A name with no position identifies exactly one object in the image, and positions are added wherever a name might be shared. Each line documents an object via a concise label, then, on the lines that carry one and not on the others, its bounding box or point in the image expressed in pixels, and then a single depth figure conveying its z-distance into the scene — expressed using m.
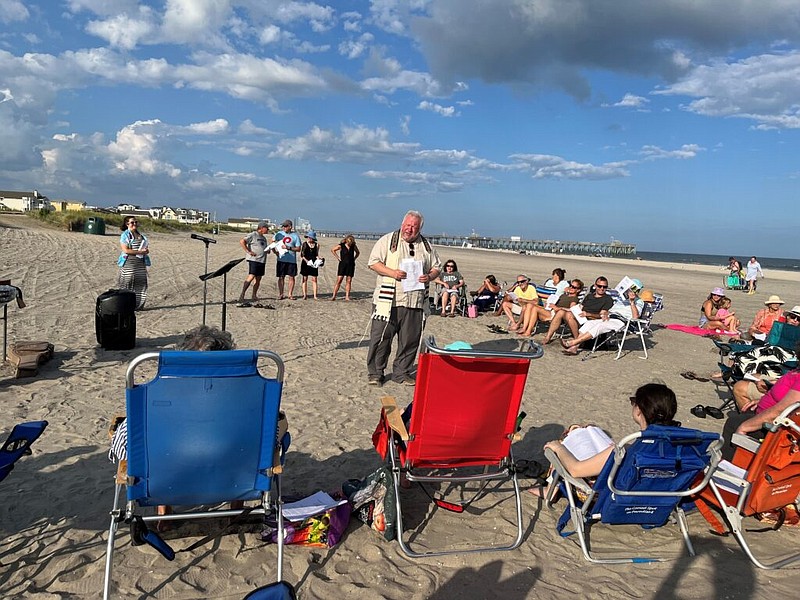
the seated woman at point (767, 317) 8.70
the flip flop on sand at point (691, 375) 7.76
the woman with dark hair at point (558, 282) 10.53
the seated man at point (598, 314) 8.55
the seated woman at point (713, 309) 11.07
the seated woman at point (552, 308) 9.14
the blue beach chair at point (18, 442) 2.80
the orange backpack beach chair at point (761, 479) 3.23
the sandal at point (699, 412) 6.06
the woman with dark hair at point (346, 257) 12.42
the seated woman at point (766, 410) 3.57
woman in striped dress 8.77
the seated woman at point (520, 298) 10.62
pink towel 11.03
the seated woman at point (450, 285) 11.44
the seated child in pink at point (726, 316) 10.98
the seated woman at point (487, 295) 12.08
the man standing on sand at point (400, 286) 5.91
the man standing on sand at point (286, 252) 11.42
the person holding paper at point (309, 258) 11.89
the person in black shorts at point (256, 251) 10.73
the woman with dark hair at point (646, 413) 3.17
